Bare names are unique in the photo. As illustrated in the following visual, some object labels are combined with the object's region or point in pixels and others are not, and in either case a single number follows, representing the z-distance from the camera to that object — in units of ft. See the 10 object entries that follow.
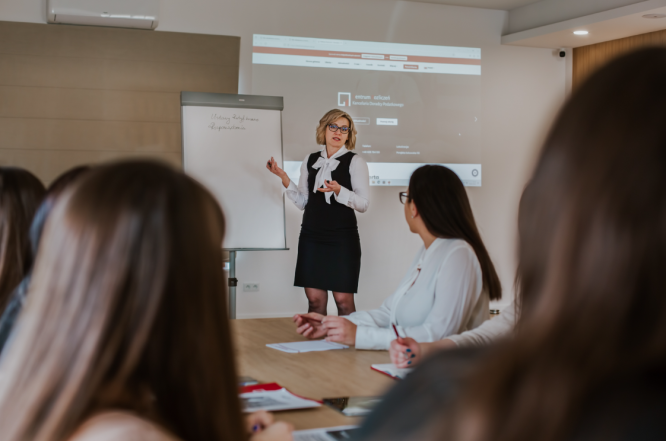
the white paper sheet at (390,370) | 6.32
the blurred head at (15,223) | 4.82
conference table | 5.08
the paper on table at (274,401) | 5.17
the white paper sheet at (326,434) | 4.50
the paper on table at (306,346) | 7.37
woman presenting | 15.20
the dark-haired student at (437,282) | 7.45
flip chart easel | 14.94
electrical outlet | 17.74
